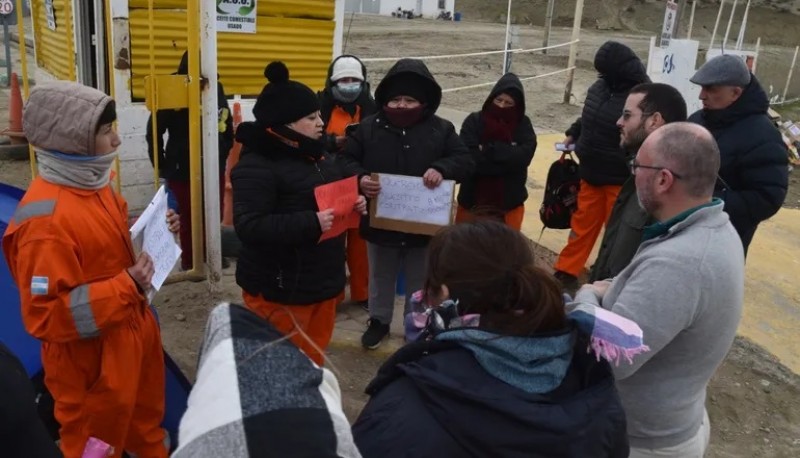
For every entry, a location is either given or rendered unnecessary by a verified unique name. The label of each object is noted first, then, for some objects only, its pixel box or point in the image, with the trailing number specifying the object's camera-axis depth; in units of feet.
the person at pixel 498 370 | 4.92
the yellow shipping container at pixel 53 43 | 21.03
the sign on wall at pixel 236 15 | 19.88
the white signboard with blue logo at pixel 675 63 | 29.71
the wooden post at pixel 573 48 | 46.20
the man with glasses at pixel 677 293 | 6.78
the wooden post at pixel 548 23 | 72.87
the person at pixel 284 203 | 10.37
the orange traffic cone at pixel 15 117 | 30.76
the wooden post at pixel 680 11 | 35.93
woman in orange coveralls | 7.68
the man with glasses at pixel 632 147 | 10.32
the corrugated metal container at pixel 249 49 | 18.69
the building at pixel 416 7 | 138.62
